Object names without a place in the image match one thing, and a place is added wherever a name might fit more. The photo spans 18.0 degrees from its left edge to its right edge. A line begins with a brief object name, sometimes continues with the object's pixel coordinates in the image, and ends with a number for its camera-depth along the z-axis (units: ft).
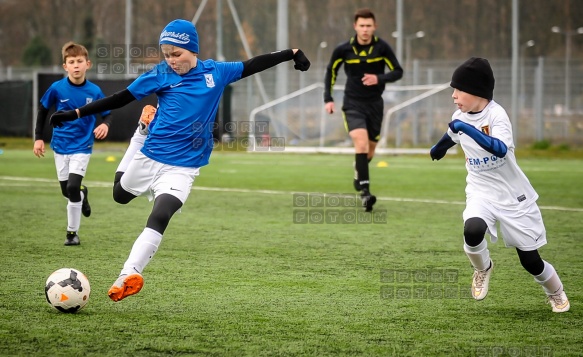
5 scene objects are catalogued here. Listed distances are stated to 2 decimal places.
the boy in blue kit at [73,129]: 57.18
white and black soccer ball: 35.53
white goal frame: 174.04
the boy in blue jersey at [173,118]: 39.05
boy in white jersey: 36.59
